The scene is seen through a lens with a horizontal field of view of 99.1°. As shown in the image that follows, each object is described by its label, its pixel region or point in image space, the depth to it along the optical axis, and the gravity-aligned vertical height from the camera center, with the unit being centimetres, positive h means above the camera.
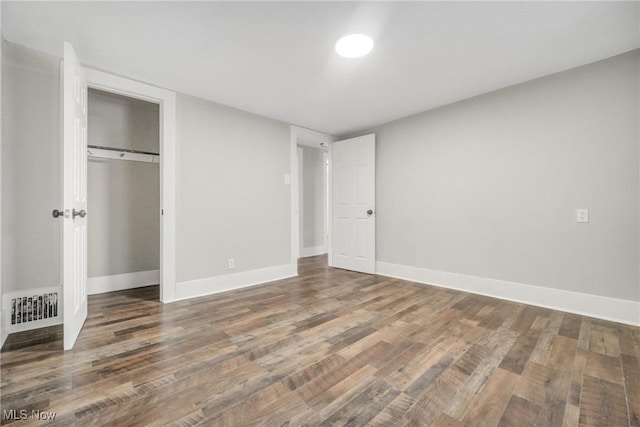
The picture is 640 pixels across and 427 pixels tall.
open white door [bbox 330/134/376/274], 409 +11
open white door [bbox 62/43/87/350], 182 +8
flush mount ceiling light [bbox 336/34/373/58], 200 +127
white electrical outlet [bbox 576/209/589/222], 242 -4
